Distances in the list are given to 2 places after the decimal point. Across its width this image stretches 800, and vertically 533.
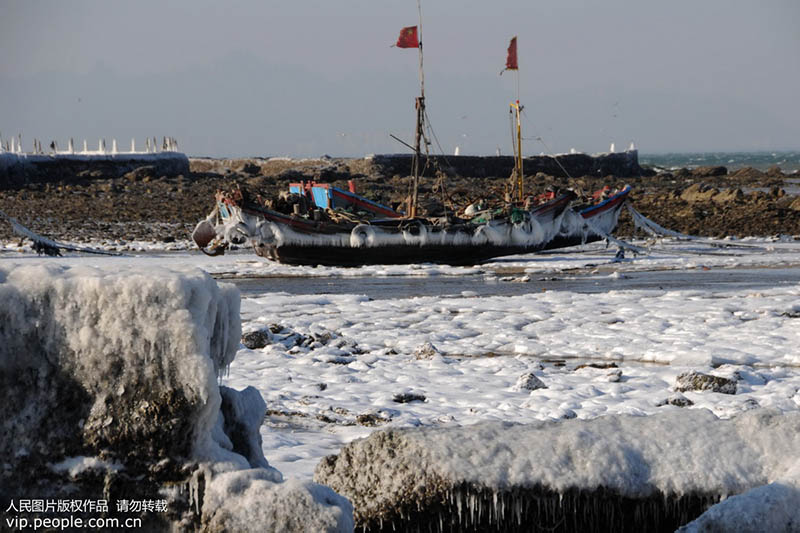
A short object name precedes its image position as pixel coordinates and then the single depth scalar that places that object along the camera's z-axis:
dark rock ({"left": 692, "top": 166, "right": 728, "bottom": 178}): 124.42
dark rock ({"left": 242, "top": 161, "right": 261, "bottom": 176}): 120.44
